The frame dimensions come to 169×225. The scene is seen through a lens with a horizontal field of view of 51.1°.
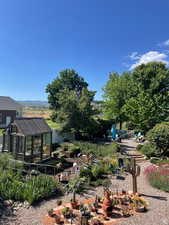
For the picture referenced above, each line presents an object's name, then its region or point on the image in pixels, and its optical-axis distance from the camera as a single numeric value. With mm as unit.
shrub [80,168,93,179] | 10094
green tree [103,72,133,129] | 27359
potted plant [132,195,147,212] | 6672
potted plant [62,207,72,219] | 6371
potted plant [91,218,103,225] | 5795
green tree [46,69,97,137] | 19141
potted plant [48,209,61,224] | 6137
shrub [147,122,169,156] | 14133
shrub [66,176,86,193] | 8062
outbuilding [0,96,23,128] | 31669
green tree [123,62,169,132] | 20078
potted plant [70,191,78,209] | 6977
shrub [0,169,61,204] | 7578
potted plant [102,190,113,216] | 6539
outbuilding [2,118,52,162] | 12383
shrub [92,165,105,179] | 10383
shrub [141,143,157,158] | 14648
